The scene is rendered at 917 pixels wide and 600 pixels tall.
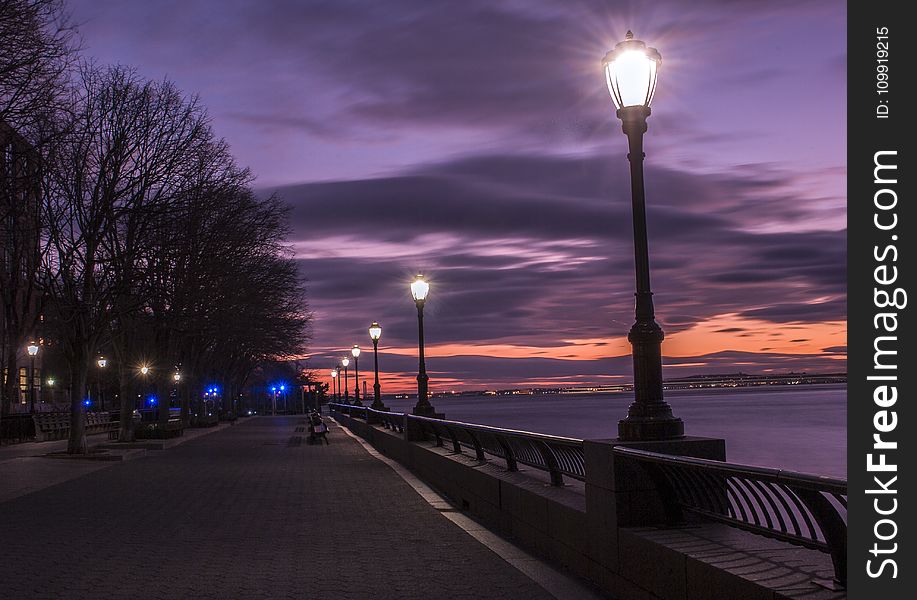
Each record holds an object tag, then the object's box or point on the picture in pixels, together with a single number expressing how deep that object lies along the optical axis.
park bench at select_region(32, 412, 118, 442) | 38.69
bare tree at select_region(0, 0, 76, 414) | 16.41
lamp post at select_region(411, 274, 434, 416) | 26.82
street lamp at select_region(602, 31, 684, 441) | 8.90
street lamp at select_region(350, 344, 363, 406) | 63.09
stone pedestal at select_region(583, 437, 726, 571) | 8.27
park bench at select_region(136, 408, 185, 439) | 36.59
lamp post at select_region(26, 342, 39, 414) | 49.90
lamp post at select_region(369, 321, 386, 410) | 43.44
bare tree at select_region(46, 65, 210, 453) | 26.88
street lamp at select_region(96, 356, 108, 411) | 73.79
